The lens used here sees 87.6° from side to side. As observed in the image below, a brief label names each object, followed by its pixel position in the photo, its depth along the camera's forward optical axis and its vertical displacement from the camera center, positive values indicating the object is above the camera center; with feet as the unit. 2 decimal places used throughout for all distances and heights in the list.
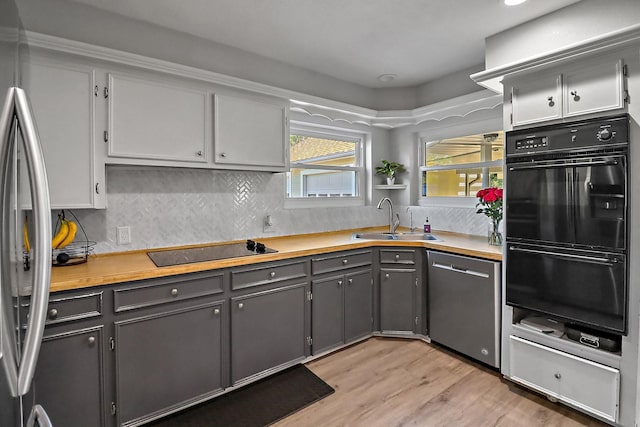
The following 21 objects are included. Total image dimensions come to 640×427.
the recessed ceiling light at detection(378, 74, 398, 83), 10.96 +4.46
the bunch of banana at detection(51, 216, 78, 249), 6.40 -0.41
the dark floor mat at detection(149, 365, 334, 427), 6.48 -4.02
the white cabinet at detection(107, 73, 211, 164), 6.76 +2.00
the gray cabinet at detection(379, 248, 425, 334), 9.59 -2.35
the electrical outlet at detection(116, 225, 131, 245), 7.61 -0.52
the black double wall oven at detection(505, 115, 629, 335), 6.02 -0.24
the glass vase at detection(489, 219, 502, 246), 9.04 -0.68
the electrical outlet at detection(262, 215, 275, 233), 10.03 -0.36
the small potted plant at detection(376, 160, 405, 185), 12.58 +1.57
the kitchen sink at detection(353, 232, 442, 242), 10.84 -0.83
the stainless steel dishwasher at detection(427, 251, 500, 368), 7.95 -2.41
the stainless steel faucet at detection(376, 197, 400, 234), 11.81 -0.49
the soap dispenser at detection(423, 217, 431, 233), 11.58 -0.60
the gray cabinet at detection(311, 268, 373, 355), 8.64 -2.68
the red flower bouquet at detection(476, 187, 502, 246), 8.85 +0.06
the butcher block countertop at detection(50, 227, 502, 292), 5.67 -1.00
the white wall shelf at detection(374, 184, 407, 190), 12.41 +0.91
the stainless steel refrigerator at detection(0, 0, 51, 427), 2.93 -0.27
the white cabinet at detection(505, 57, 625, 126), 6.06 +2.35
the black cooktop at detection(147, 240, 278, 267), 7.08 -0.96
